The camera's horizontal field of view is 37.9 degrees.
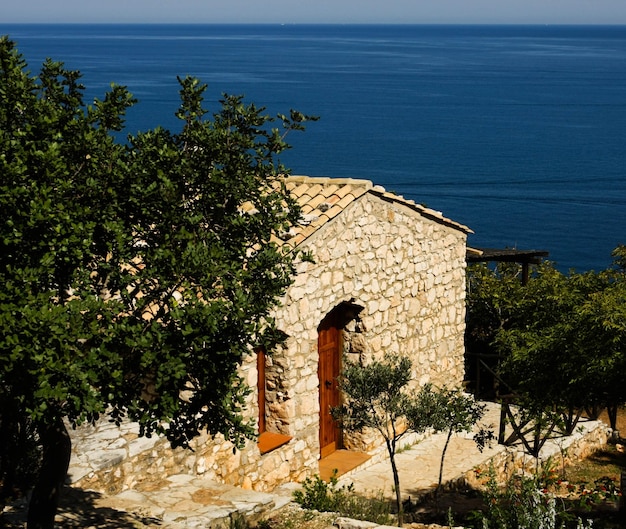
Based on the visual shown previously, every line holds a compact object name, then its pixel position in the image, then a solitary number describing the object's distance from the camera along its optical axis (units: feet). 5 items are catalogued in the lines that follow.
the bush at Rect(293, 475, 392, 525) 33.27
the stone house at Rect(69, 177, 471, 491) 38.24
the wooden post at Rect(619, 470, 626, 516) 35.65
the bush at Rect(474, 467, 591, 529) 24.48
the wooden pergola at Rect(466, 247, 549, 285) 58.59
